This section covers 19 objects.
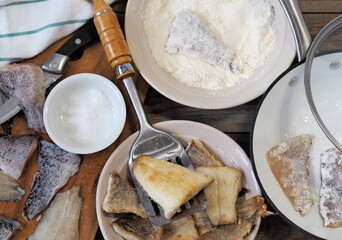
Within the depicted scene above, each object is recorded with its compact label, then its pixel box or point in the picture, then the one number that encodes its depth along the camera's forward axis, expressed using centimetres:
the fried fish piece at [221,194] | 120
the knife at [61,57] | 124
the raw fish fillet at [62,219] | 123
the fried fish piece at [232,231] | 121
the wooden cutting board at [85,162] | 124
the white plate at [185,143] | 121
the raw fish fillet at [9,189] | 121
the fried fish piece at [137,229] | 119
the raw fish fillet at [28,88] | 123
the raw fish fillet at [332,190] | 124
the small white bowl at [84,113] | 122
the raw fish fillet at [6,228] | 120
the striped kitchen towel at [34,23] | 126
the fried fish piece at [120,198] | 119
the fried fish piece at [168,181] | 113
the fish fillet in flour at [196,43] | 127
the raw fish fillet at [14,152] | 123
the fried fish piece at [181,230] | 121
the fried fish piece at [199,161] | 124
